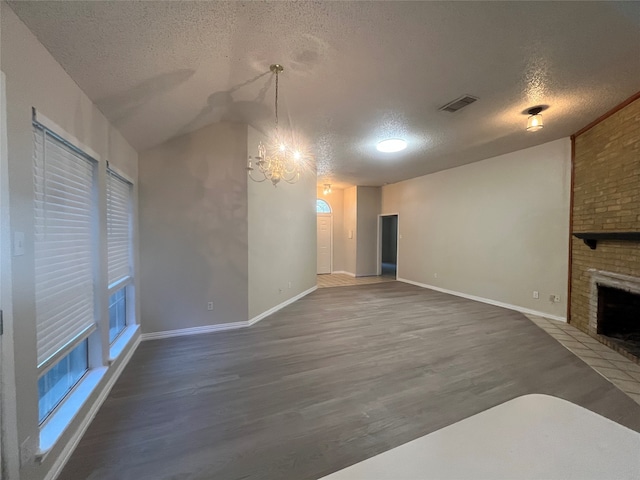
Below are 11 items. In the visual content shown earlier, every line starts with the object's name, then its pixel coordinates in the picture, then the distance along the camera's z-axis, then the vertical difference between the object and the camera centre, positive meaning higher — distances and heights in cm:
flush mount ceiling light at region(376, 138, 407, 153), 409 +141
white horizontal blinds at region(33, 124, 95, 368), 155 -8
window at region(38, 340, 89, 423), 168 -104
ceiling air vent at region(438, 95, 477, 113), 279 +142
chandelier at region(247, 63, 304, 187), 258 +85
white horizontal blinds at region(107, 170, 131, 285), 262 +6
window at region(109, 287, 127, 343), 278 -90
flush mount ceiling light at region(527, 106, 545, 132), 305 +132
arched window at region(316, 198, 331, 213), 856 +86
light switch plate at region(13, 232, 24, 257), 128 -6
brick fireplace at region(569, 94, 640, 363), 302 +18
